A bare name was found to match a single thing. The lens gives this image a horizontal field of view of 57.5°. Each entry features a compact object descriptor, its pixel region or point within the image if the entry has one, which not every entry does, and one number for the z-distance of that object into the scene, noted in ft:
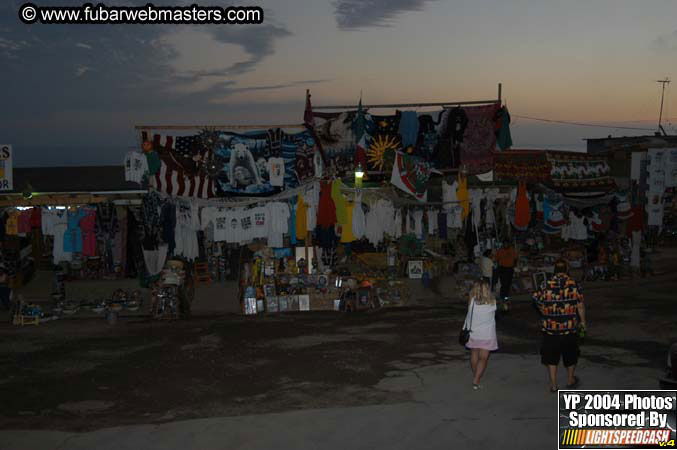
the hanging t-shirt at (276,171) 47.91
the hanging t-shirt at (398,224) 53.16
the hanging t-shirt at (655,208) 59.57
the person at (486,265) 49.24
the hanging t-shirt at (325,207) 48.52
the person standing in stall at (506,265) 47.24
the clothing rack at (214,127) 46.62
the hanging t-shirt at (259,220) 49.08
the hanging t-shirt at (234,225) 48.93
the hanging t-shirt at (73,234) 49.88
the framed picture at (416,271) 56.08
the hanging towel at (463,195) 51.99
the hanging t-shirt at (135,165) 46.32
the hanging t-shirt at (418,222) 53.93
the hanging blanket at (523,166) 53.47
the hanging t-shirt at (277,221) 48.98
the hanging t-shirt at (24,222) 50.11
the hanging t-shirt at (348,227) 50.24
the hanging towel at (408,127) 50.26
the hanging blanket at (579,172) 57.06
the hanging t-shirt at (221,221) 48.83
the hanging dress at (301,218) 48.72
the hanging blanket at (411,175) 49.60
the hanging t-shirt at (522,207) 54.65
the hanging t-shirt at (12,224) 50.03
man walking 25.86
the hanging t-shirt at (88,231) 49.88
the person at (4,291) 49.86
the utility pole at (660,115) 109.68
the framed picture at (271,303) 48.83
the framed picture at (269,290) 48.93
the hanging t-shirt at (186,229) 48.24
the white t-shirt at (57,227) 49.73
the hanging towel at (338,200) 48.98
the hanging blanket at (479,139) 50.80
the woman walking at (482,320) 27.04
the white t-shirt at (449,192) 53.01
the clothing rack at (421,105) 49.21
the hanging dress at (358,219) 50.21
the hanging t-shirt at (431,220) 54.65
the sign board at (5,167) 48.14
